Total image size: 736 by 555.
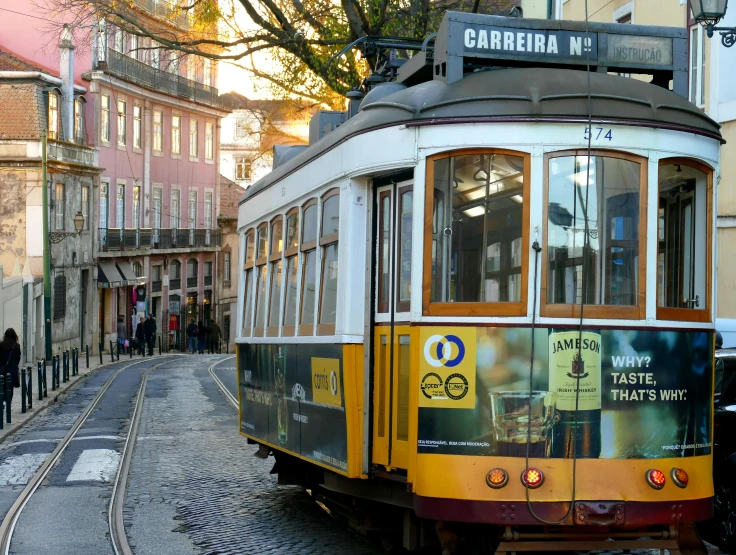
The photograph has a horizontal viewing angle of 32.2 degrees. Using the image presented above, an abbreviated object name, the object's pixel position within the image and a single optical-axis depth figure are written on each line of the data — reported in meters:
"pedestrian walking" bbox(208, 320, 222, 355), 55.00
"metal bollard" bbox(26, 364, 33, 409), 23.05
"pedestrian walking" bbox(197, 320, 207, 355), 54.69
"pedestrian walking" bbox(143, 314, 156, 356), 48.72
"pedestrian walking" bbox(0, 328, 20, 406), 23.31
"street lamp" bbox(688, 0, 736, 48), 11.86
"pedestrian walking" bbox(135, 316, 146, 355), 47.91
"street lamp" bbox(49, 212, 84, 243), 37.46
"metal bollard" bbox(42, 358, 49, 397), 25.67
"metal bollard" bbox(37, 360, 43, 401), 24.92
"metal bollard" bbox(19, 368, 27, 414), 21.91
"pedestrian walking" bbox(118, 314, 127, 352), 47.41
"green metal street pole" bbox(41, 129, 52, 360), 35.12
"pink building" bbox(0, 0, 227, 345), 49.41
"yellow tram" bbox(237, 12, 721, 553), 6.88
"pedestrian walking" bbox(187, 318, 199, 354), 53.66
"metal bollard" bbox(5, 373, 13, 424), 19.73
